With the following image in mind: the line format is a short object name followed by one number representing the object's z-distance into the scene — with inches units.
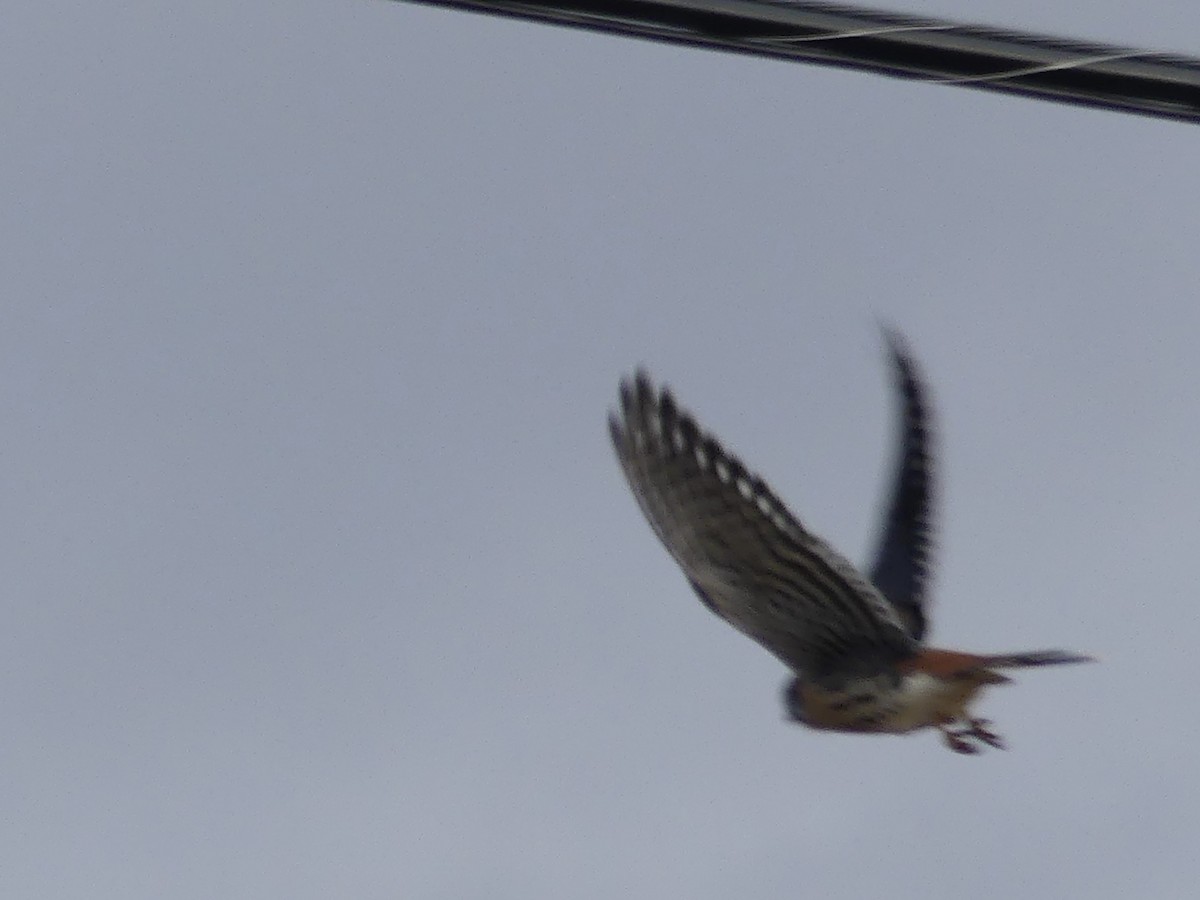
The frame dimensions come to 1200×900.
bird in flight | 563.8
